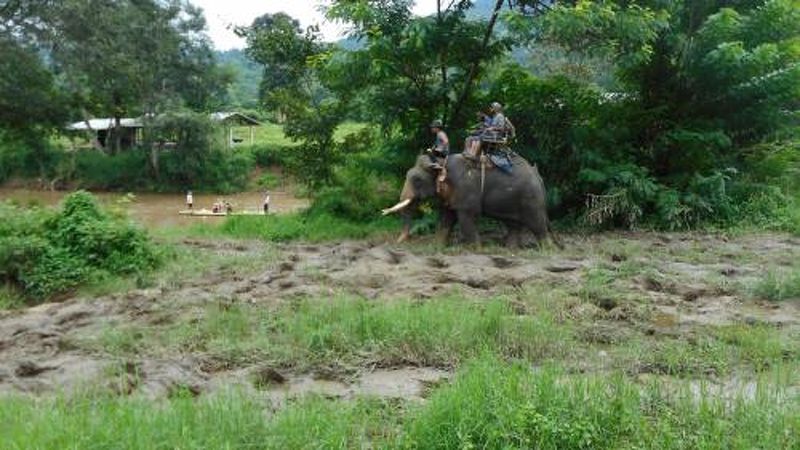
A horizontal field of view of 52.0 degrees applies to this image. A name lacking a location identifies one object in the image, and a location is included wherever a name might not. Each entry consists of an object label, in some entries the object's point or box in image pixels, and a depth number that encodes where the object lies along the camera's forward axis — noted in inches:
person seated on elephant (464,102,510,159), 425.4
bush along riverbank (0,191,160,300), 369.7
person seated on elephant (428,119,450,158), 437.7
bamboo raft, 1061.8
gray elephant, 432.1
